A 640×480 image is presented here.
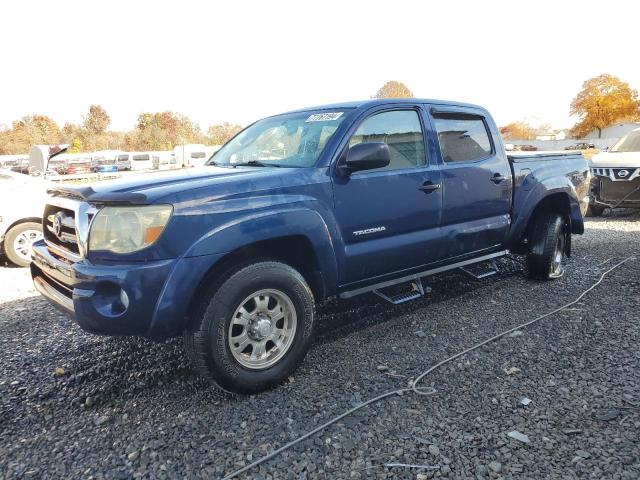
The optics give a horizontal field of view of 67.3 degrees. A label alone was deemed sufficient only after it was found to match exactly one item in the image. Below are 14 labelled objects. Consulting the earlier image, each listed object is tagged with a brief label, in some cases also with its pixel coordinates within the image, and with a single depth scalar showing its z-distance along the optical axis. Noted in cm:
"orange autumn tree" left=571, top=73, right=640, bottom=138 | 6156
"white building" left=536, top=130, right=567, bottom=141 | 9068
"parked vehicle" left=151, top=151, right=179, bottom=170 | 4082
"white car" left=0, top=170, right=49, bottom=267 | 684
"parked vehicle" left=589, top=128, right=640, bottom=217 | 937
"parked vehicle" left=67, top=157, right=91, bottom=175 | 4042
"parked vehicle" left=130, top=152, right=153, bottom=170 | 4656
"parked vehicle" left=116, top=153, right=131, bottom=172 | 4506
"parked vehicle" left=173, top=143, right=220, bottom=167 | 4215
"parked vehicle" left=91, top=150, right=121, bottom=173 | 4041
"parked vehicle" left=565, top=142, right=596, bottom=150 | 5153
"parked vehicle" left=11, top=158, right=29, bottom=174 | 2478
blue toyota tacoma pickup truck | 271
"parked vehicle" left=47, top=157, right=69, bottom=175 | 3781
